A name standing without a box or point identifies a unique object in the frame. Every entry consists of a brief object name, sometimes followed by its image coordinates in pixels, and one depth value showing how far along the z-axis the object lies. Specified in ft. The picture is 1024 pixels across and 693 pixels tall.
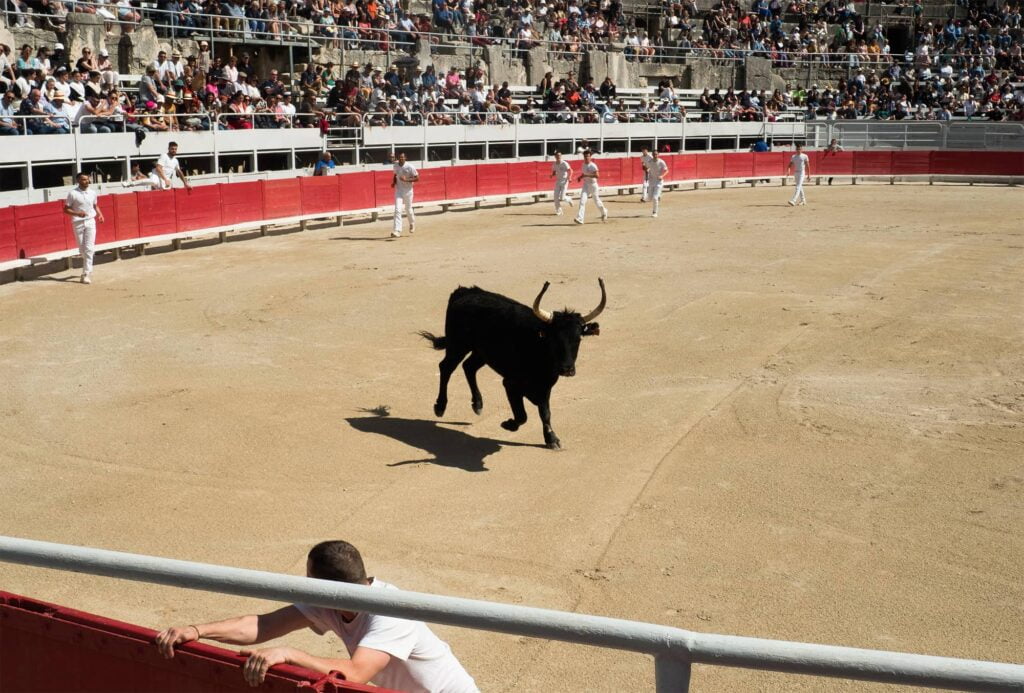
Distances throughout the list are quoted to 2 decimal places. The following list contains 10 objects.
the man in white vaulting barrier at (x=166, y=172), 69.87
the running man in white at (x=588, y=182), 79.71
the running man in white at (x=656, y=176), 83.20
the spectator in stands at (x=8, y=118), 65.92
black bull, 28.99
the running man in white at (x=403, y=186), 71.15
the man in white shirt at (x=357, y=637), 10.23
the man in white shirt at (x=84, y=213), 54.34
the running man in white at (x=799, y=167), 91.35
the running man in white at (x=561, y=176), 83.82
